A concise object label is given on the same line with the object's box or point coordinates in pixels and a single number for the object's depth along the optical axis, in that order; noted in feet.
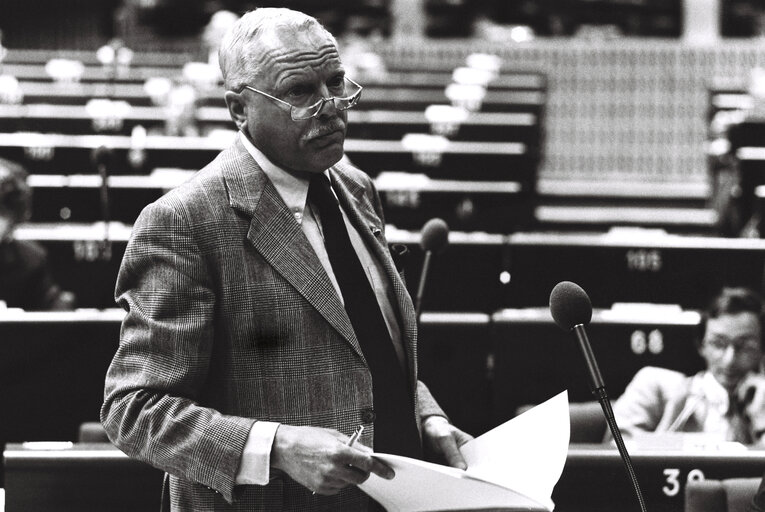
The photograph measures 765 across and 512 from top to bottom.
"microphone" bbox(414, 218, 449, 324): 14.26
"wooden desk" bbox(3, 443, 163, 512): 13.56
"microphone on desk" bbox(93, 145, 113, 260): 24.43
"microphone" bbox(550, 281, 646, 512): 9.73
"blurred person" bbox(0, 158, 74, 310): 27.45
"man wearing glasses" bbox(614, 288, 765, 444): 20.49
